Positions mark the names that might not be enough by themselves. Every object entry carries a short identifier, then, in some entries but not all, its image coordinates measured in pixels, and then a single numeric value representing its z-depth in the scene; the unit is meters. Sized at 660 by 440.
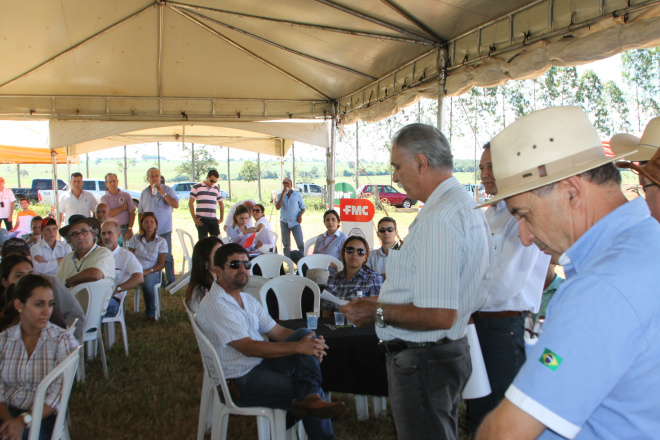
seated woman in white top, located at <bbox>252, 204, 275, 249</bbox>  7.02
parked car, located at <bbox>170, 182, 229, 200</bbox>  24.50
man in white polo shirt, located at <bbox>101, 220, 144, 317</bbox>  4.80
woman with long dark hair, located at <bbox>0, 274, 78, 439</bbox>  2.43
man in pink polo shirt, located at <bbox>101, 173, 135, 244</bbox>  7.52
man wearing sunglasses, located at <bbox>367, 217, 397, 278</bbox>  5.08
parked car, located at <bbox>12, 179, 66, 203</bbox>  24.02
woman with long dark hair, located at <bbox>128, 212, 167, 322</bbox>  5.75
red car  24.89
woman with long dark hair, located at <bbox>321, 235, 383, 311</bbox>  4.09
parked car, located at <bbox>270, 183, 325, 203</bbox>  27.87
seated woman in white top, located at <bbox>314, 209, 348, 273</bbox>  6.16
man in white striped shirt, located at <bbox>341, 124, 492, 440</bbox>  1.57
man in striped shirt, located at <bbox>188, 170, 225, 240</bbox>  8.14
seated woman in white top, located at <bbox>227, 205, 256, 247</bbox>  7.00
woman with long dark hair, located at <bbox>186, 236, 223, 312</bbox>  3.55
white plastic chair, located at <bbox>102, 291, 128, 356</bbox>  4.54
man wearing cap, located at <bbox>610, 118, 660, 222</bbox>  1.24
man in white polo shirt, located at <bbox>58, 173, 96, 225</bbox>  8.13
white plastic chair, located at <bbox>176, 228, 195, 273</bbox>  7.32
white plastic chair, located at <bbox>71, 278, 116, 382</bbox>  3.85
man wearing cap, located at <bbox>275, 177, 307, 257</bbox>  8.59
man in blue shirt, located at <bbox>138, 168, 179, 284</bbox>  7.44
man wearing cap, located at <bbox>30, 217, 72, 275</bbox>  5.34
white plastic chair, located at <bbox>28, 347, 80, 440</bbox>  2.16
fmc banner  7.52
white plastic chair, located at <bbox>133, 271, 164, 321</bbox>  5.84
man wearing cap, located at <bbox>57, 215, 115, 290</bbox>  4.14
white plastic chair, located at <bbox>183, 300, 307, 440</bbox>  2.57
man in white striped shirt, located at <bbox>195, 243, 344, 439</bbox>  2.60
